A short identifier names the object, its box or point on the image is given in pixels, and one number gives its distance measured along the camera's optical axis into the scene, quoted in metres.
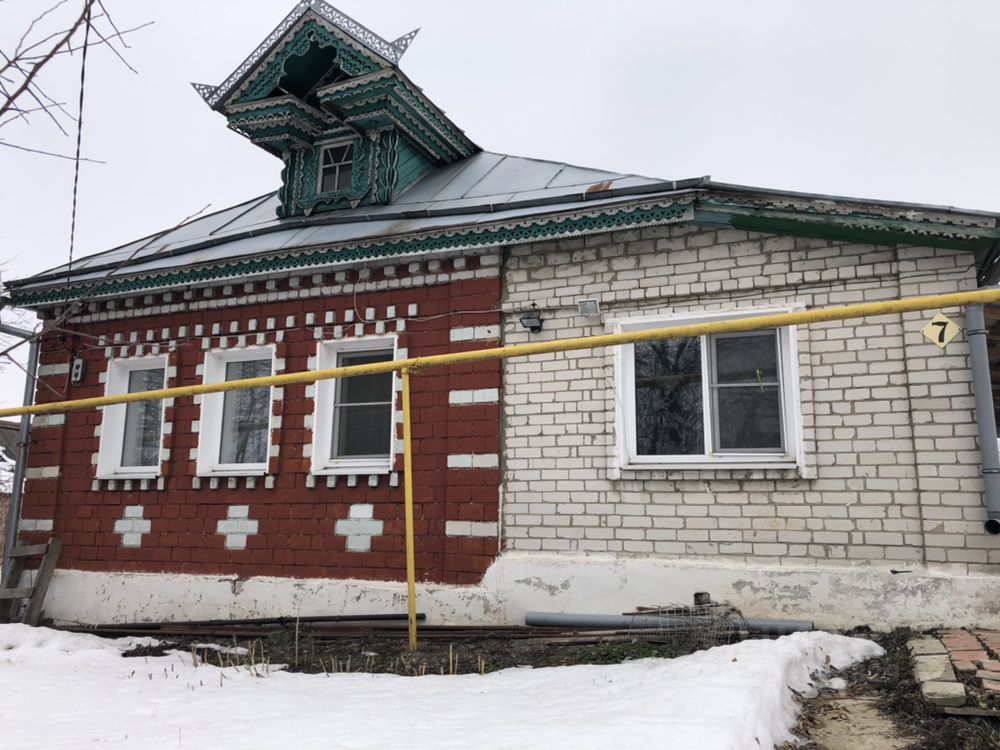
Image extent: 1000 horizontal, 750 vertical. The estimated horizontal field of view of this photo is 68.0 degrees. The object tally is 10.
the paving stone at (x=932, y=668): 3.78
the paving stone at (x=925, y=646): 4.32
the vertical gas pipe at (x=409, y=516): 5.07
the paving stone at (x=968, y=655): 4.06
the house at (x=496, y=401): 5.40
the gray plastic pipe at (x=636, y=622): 5.12
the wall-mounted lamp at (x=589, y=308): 6.38
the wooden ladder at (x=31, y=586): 7.90
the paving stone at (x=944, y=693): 3.44
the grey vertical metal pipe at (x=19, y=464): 8.38
